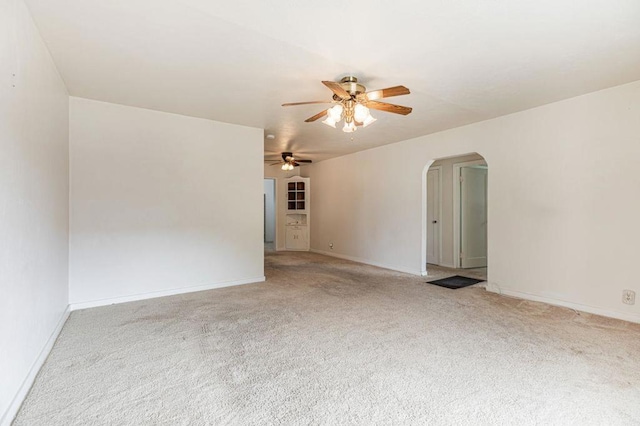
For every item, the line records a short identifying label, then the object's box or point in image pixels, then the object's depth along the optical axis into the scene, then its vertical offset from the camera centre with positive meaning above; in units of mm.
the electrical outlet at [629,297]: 3027 -812
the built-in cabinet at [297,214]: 8109 -21
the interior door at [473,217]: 5945 -77
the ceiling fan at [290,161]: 6398 +1106
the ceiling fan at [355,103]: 2646 +1002
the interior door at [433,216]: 6277 -62
